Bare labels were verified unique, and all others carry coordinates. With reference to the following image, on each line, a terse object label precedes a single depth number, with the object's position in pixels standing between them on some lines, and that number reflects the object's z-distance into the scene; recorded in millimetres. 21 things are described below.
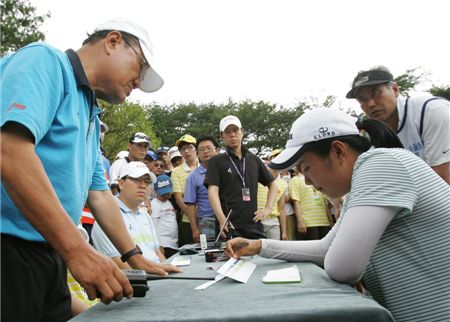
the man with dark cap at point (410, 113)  2652
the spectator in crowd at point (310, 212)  6008
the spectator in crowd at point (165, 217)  4855
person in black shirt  4129
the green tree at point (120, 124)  22625
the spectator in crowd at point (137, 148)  4980
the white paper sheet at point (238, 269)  1421
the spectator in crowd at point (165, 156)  7004
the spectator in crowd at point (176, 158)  6496
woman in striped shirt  1239
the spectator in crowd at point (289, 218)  6270
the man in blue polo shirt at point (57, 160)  1084
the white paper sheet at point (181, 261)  2098
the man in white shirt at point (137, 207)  3237
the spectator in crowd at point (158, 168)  5716
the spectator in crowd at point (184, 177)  5074
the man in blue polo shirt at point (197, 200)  4703
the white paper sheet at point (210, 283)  1343
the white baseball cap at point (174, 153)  6490
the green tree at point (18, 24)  17984
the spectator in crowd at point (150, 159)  5468
